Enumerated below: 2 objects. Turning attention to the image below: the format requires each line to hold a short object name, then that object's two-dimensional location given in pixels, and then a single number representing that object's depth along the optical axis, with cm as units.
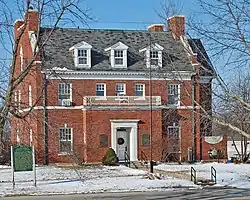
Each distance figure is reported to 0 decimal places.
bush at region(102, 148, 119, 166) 4395
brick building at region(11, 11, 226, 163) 4603
